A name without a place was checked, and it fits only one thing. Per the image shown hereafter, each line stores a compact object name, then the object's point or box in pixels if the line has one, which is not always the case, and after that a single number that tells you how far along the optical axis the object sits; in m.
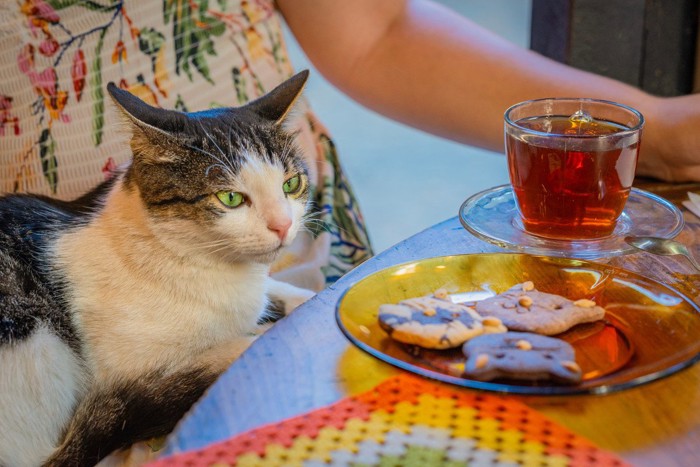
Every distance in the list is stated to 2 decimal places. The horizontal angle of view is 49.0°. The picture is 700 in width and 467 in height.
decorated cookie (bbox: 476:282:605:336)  0.60
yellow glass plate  0.55
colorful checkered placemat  0.50
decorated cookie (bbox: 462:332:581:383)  0.54
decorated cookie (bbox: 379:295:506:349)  0.58
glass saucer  0.75
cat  0.83
